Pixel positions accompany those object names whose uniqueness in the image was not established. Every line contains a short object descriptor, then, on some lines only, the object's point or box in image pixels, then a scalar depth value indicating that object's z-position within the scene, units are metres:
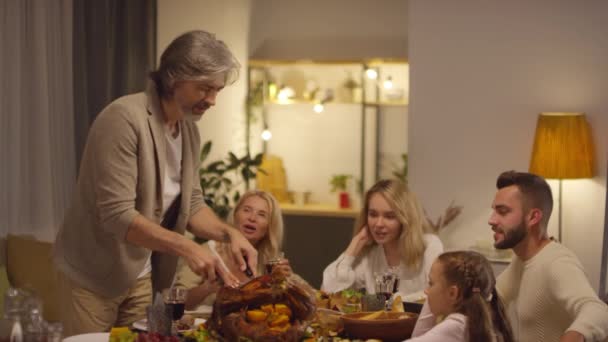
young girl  2.39
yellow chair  4.57
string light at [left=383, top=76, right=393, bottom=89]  7.15
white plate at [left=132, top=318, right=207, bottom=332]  2.65
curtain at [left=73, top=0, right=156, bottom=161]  5.02
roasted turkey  2.38
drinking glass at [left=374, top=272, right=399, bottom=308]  3.01
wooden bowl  2.60
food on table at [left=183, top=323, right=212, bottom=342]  2.49
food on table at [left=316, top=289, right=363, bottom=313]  3.01
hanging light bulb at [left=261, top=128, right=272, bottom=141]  7.42
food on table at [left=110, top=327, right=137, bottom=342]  2.46
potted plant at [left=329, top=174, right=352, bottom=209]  7.18
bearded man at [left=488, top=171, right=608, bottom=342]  2.83
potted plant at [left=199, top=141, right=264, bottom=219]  6.02
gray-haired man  2.63
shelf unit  7.21
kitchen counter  6.91
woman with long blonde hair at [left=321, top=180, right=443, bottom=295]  3.86
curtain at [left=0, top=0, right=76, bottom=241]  4.55
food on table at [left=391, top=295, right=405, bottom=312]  2.89
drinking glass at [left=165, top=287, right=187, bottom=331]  2.65
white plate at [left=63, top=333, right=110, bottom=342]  2.57
